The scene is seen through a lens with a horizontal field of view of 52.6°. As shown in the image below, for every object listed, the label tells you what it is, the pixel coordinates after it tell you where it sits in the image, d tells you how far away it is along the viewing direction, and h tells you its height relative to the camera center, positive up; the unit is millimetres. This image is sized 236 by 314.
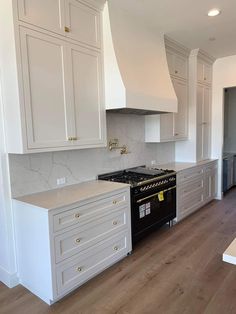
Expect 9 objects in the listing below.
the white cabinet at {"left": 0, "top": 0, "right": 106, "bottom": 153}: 2002 +575
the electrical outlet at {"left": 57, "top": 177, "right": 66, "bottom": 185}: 2697 -507
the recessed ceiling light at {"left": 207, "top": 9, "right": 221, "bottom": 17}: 2881 +1462
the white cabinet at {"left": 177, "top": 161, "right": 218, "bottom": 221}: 3865 -993
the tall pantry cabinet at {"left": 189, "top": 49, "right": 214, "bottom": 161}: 4422 +724
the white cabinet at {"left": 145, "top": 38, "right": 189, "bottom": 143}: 3893 +318
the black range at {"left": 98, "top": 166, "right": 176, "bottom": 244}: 2951 -839
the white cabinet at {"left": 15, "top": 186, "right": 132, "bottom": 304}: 2016 -992
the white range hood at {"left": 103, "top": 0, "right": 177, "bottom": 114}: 2686 +828
